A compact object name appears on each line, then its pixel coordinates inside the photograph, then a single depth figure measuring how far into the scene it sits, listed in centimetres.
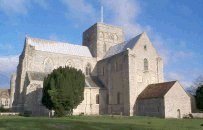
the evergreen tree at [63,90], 4066
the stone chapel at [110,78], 4762
